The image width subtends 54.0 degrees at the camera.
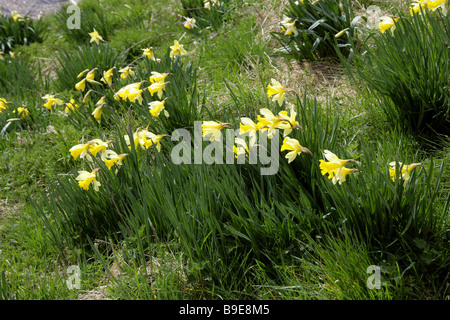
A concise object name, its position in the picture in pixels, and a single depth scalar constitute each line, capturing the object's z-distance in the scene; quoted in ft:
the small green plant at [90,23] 16.11
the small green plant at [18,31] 17.79
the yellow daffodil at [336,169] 5.63
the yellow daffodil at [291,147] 6.13
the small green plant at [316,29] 10.39
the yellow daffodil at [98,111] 9.28
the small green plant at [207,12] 13.98
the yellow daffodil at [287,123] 6.20
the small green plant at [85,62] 12.42
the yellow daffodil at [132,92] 8.45
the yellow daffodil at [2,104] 11.62
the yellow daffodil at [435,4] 7.92
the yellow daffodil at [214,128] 6.63
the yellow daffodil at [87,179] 6.77
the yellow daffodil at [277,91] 7.06
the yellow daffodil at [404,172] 5.57
